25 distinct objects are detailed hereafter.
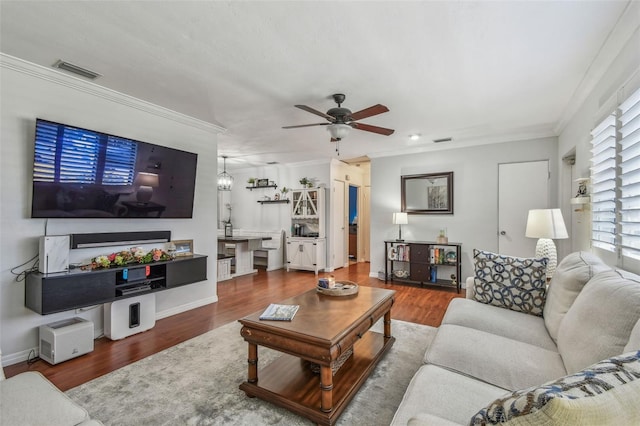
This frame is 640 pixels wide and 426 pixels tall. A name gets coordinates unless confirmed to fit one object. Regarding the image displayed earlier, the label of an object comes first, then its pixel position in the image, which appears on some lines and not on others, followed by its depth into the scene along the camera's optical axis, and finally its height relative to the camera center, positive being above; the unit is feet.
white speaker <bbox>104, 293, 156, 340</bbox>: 9.45 -3.45
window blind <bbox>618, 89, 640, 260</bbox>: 5.89 +0.97
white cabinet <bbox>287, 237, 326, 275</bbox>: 20.85 -2.71
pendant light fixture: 20.64 +2.57
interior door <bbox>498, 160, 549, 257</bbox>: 14.52 +1.00
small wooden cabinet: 15.99 -2.48
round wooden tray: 8.12 -2.09
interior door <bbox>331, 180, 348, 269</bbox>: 21.72 -0.62
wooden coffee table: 5.47 -2.70
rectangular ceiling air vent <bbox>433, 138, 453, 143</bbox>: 15.96 +4.30
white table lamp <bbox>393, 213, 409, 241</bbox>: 17.08 -0.06
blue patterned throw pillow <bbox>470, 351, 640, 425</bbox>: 1.70 -1.12
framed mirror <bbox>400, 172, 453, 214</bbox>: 16.78 +1.48
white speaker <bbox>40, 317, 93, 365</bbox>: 7.86 -3.53
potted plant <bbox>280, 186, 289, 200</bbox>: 22.95 +1.93
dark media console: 7.75 -2.16
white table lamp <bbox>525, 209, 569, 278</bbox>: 9.53 -0.36
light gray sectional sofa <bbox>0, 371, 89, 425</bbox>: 3.61 -2.54
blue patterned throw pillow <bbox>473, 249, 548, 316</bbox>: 7.32 -1.68
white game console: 8.01 -1.12
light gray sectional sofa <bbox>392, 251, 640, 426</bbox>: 1.82 -1.85
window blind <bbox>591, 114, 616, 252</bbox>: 7.13 +0.95
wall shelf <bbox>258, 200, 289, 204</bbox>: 23.28 +1.22
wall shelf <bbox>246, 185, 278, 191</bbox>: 23.80 +2.43
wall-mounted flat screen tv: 8.23 +1.27
